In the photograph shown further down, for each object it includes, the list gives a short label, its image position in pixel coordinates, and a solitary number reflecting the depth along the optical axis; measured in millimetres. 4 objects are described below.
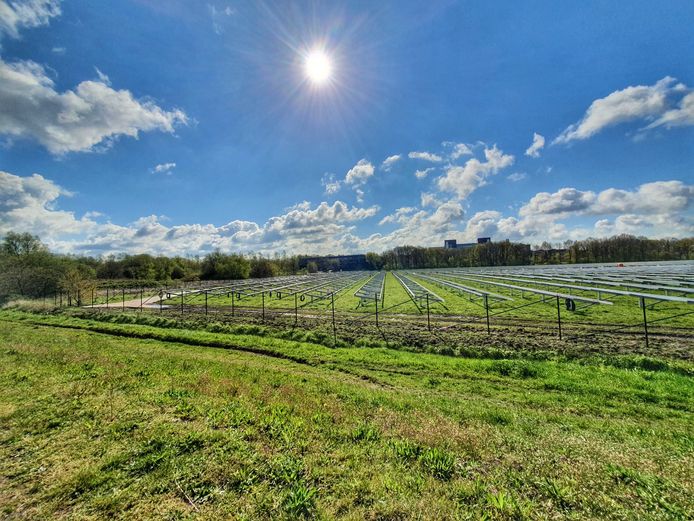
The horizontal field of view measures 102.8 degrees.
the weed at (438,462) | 3633
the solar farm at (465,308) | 16594
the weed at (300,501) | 2998
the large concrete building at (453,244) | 184038
